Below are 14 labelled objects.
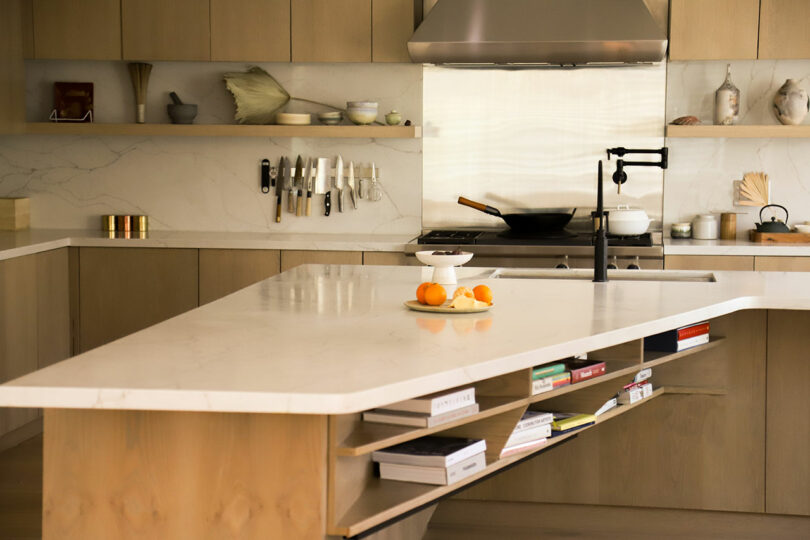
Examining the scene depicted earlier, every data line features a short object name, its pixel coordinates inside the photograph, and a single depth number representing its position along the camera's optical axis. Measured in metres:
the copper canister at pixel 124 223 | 5.37
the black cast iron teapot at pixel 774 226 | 4.94
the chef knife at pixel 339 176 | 5.39
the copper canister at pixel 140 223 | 5.38
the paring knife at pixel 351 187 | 5.38
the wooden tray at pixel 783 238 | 4.89
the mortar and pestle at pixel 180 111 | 5.25
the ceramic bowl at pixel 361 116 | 5.13
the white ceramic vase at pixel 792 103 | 4.98
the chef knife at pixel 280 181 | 5.41
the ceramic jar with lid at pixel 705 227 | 5.10
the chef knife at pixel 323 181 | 5.43
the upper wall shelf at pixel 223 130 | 5.10
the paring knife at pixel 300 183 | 5.41
